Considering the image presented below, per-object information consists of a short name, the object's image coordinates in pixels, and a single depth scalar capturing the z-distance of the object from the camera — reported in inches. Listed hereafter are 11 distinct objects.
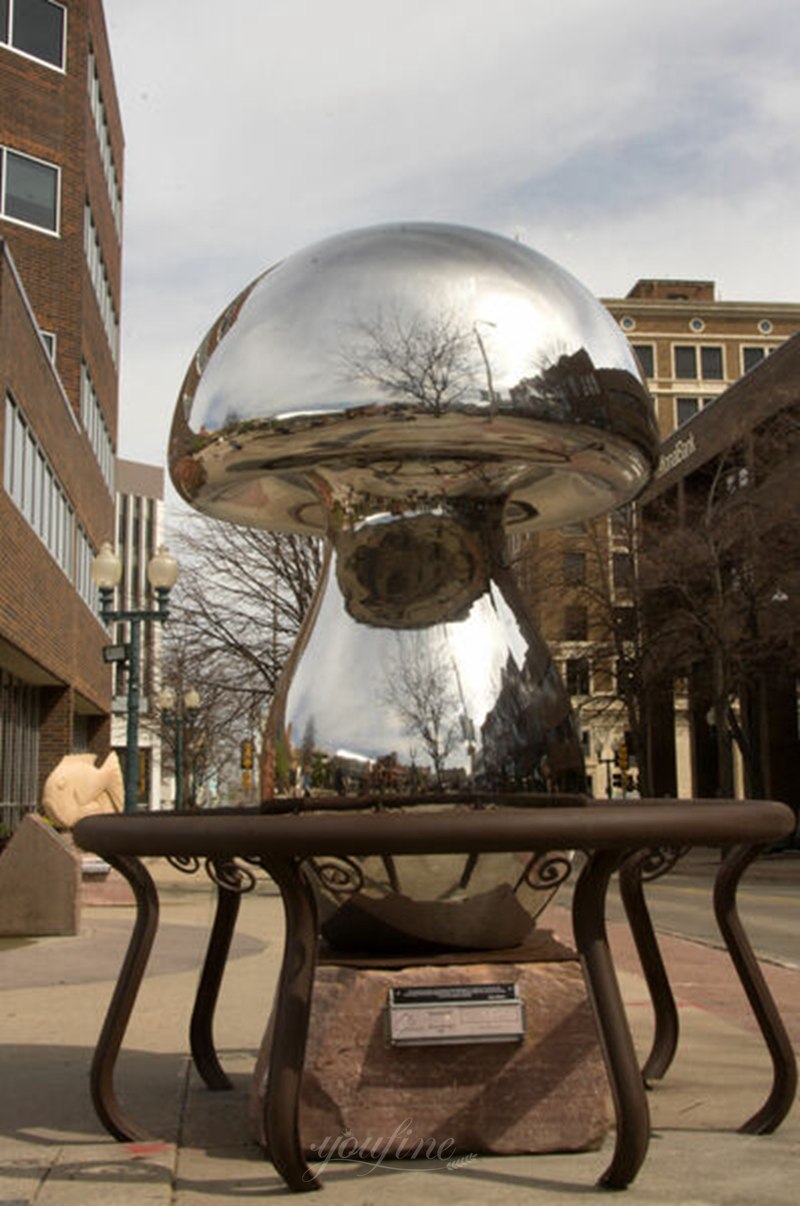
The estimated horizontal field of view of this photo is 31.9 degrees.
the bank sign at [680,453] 1795.3
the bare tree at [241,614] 903.7
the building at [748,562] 1233.4
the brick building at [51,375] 834.2
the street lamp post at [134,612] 701.3
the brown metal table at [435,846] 125.4
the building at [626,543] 1406.3
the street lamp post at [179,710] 1298.0
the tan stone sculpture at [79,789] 770.2
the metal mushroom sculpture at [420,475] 153.5
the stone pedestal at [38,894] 476.7
